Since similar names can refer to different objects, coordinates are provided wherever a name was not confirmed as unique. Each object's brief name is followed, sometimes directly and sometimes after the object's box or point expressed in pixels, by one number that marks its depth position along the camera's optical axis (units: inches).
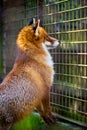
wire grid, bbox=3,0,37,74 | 265.7
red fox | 189.6
